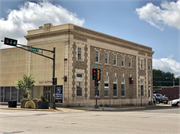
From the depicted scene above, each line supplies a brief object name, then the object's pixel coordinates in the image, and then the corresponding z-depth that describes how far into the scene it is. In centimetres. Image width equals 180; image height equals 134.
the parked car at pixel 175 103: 3838
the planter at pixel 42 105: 2681
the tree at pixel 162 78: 13162
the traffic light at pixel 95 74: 3065
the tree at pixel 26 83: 3002
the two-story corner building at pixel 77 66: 3114
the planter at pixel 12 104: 2986
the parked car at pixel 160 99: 5021
